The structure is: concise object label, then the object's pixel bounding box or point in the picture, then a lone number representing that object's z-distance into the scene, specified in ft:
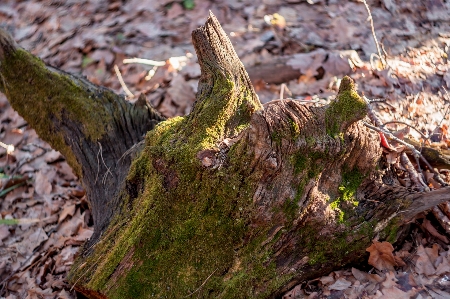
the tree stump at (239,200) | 8.41
